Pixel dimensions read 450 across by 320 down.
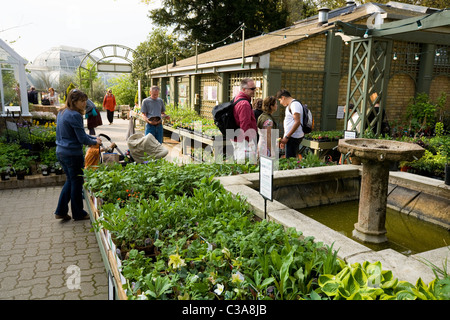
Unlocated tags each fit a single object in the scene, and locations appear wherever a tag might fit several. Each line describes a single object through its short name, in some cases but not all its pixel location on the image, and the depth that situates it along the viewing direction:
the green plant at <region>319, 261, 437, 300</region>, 1.97
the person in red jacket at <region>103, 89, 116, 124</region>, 18.65
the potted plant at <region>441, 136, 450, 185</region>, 5.96
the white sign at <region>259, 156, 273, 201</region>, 3.06
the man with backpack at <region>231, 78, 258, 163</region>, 5.30
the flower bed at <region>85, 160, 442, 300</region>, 2.18
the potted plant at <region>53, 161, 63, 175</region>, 7.75
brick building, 10.00
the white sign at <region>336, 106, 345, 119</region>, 10.98
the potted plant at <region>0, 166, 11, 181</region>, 7.32
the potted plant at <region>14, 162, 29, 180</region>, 7.37
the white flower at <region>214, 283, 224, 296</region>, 2.13
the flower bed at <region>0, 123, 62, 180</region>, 7.62
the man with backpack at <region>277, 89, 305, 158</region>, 6.00
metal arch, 20.69
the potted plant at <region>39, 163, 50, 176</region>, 7.63
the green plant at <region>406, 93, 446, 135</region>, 10.79
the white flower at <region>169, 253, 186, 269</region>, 2.38
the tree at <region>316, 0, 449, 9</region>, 22.02
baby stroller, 5.57
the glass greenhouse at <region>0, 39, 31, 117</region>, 11.95
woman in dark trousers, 5.08
